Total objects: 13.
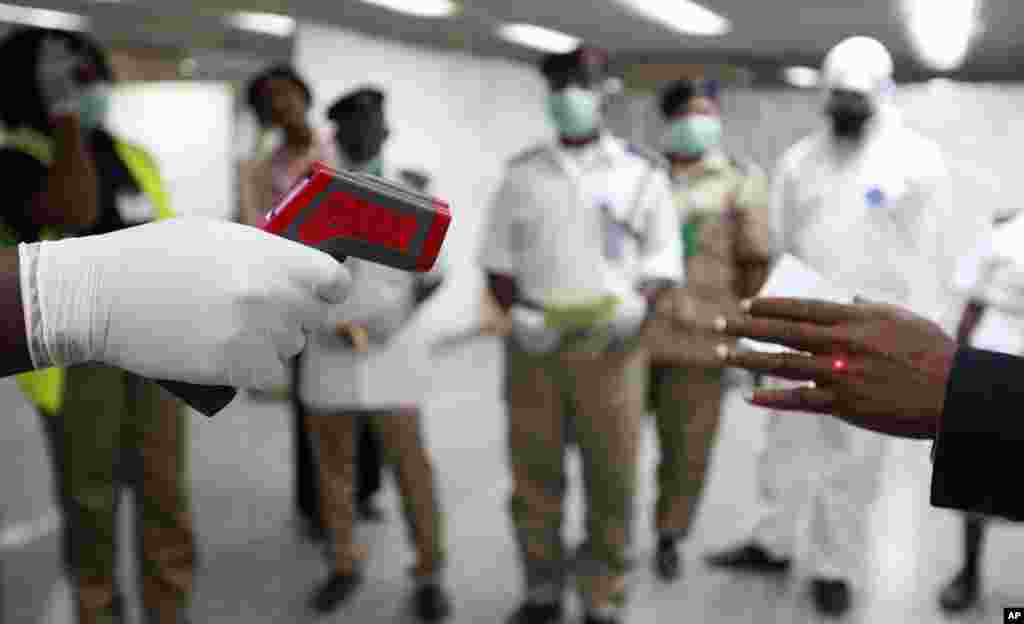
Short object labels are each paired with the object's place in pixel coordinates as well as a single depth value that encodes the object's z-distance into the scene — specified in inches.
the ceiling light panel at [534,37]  107.3
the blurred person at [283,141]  88.0
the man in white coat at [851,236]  79.7
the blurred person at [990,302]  84.1
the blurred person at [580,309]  80.0
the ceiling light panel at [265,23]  131.1
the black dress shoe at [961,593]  90.0
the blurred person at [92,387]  68.3
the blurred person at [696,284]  100.3
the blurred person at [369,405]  81.2
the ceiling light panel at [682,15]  109.9
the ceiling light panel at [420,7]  115.8
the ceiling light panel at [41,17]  136.4
